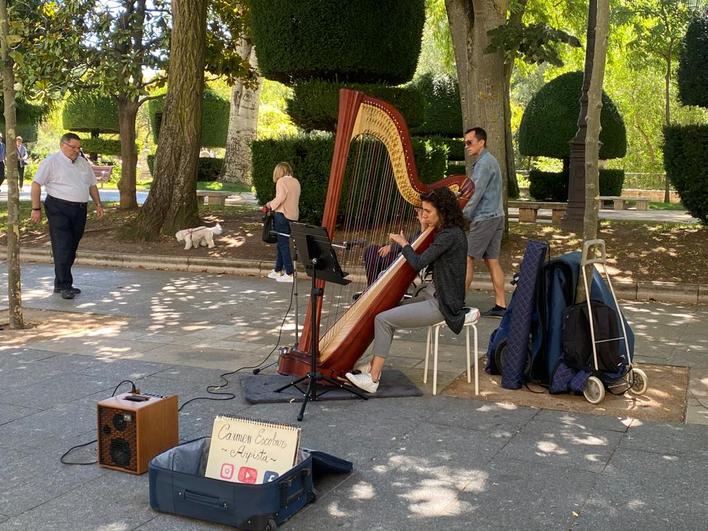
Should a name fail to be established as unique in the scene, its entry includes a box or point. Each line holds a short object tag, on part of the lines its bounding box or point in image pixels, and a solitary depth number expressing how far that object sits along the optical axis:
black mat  6.43
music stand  6.16
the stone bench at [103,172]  30.63
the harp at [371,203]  6.29
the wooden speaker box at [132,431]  4.96
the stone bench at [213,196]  21.41
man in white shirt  10.76
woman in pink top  12.28
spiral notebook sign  4.46
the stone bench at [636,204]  21.44
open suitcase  4.20
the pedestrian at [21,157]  24.58
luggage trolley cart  6.31
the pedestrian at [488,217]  9.41
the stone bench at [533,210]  17.53
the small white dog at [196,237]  14.50
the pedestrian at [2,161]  20.06
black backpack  6.36
